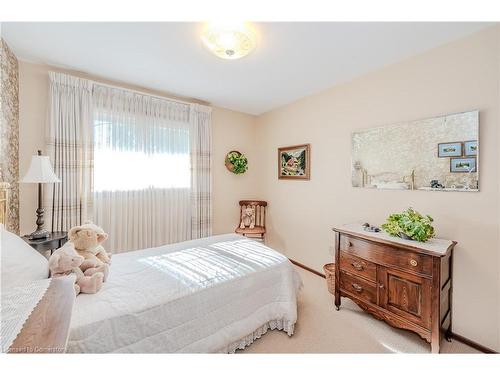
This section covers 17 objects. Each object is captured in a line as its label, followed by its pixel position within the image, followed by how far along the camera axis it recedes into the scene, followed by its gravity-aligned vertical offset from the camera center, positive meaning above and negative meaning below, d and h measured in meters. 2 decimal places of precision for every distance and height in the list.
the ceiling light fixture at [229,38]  1.61 +1.16
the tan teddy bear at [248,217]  3.66 -0.55
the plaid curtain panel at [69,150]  2.33 +0.38
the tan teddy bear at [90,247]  1.40 -0.45
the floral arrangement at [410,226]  1.70 -0.33
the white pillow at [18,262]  1.08 -0.44
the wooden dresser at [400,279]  1.57 -0.77
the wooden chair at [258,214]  3.54 -0.50
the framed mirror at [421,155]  1.74 +0.31
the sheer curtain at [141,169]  2.64 +0.21
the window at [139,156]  2.64 +0.38
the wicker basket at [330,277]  2.46 -1.06
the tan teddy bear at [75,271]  1.28 -0.53
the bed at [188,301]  1.13 -0.73
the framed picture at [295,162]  3.16 +0.37
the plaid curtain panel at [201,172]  3.29 +0.21
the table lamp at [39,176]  1.94 +0.07
